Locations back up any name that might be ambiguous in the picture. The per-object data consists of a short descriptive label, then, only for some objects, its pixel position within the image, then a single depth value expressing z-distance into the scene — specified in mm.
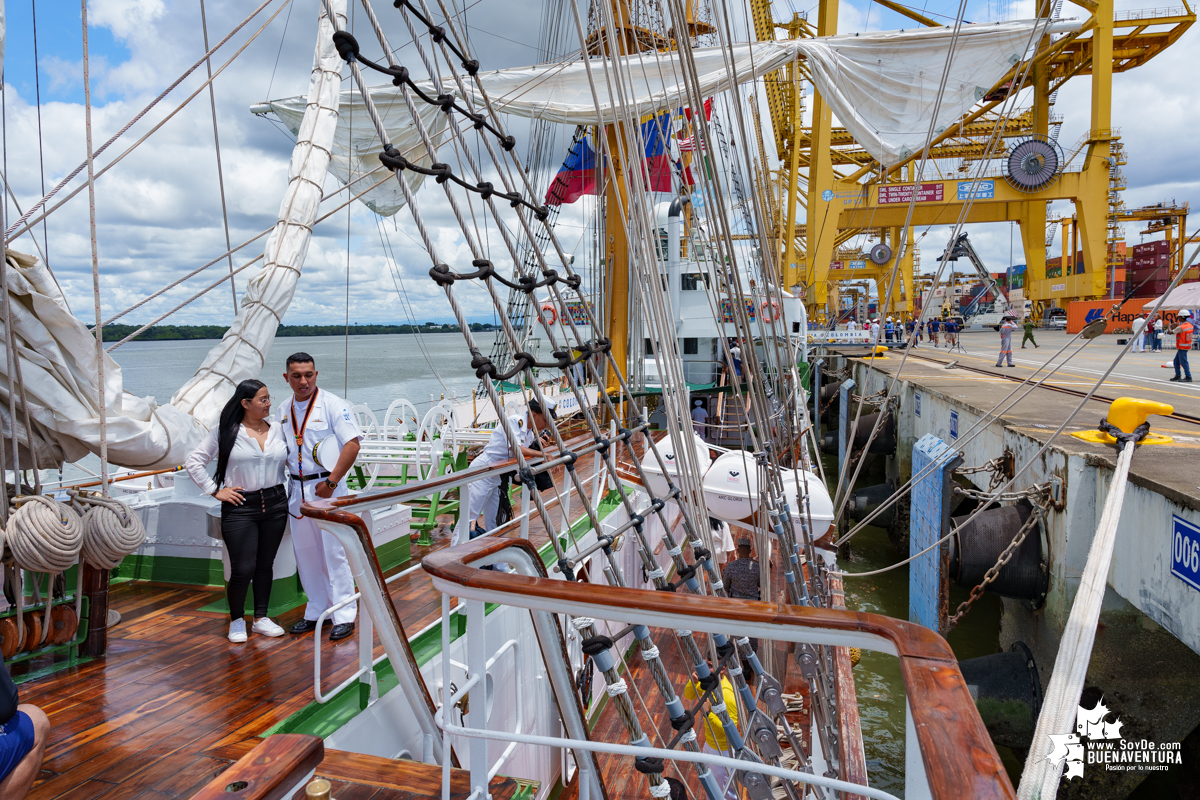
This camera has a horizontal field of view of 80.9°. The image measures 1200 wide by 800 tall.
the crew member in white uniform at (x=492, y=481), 4438
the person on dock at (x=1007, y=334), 13516
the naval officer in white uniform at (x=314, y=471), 3480
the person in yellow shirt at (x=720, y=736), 3225
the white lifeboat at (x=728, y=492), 6383
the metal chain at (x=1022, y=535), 5070
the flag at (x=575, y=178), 13945
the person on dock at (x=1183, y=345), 10389
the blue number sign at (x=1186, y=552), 3514
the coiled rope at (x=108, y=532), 2877
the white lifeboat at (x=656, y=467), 6555
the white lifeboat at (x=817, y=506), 6078
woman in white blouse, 3365
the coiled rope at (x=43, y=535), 2578
